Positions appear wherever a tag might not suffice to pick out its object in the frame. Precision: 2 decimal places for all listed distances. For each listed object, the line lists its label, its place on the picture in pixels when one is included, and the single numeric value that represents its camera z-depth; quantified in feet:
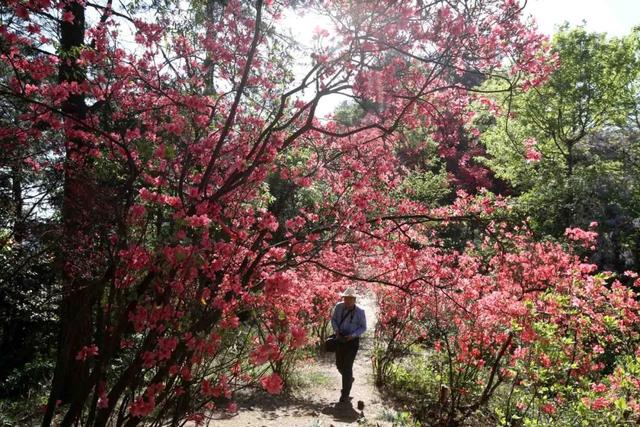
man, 18.84
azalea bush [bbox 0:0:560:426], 9.77
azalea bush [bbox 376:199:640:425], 13.53
